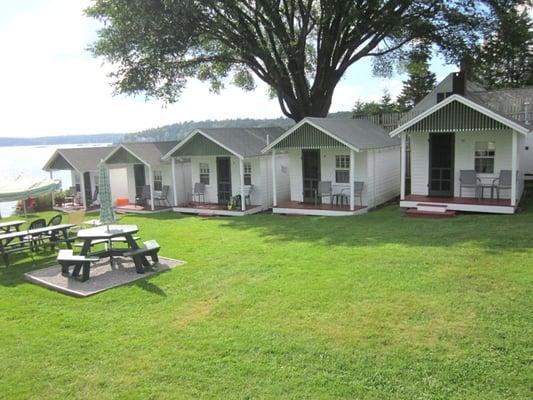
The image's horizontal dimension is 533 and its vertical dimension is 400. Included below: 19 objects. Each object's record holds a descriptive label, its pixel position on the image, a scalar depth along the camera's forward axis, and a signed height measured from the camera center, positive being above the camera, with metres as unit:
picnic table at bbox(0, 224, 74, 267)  12.37 -1.92
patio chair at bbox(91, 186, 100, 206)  27.39 -1.74
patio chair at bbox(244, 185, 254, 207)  21.16 -1.36
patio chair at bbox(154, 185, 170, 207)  23.36 -1.54
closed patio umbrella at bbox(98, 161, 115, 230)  10.94 -0.69
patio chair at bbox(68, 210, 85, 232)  14.44 -1.49
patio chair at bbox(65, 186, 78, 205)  28.58 -1.58
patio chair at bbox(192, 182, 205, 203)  22.41 -1.10
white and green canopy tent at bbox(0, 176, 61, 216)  12.39 -0.46
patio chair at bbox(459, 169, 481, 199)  16.59 -0.80
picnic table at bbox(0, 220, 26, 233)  14.98 -1.67
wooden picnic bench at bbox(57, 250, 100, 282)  10.17 -2.01
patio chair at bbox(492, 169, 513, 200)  16.06 -0.82
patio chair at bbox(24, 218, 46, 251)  13.52 -1.83
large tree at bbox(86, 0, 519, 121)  22.45 +6.61
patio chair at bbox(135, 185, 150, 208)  23.70 -1.51
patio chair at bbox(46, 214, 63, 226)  15.06 -1.60
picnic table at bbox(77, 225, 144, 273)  10.80 -1.57
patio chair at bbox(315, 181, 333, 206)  18.69 -1.04
